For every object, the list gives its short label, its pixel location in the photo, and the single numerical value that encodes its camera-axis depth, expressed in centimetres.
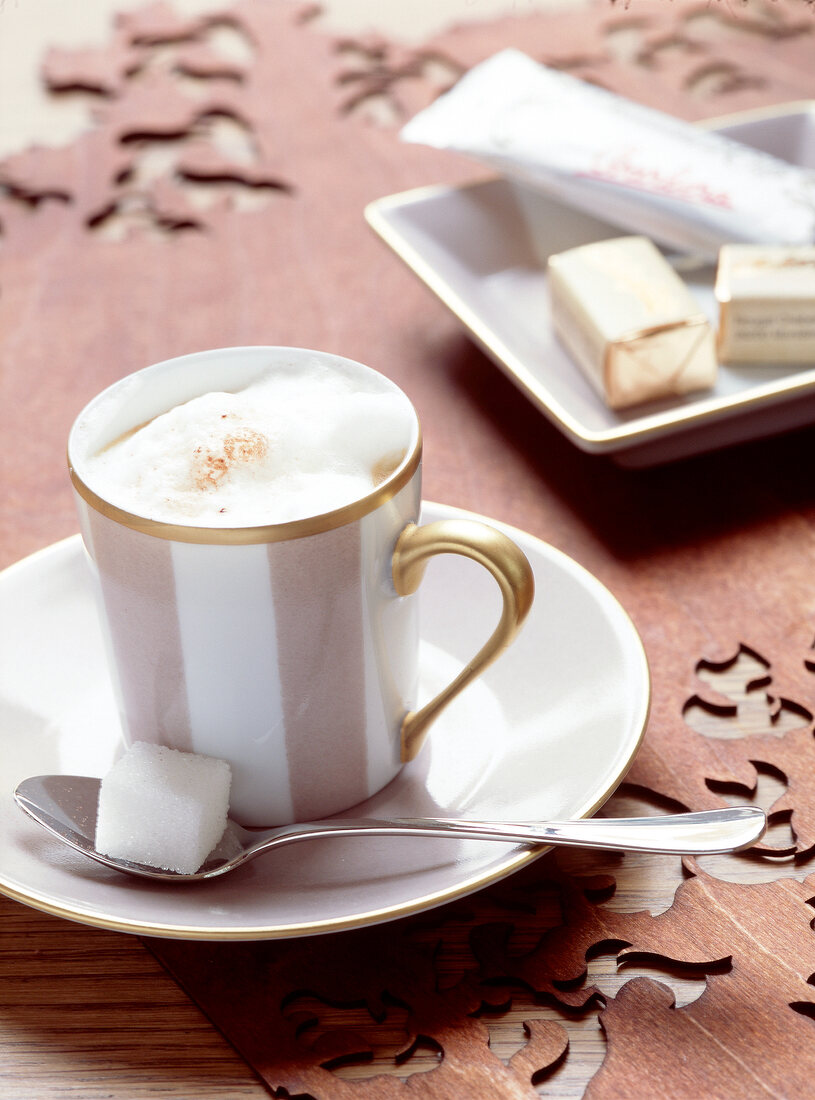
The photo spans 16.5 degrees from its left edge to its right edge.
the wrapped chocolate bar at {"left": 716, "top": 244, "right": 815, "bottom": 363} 68
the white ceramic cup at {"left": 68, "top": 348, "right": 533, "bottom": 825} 52
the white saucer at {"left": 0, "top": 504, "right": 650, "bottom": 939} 52
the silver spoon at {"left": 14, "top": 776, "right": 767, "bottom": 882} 52
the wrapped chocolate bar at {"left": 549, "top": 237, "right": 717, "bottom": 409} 67
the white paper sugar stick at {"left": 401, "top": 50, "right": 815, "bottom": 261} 74
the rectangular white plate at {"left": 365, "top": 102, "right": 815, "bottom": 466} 65
